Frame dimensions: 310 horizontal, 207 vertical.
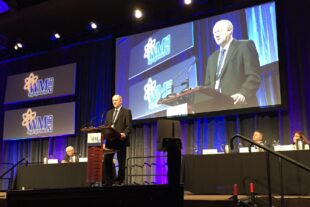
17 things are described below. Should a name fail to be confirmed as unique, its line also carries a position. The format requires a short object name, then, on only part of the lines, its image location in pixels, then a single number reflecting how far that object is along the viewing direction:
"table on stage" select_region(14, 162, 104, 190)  7.10
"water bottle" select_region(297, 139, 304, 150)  5.16
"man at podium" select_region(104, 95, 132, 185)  5.07
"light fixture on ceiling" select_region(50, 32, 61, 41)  9.32
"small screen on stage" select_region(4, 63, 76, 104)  9.77
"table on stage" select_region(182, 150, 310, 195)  4.95
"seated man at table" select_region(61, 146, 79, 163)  7.92
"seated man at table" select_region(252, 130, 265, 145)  6.24
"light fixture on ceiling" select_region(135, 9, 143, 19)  7.91
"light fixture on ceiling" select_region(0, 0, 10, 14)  8.42
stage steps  4.38
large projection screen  6.86
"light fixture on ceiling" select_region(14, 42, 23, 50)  9.80
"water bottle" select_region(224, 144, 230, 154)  5.80
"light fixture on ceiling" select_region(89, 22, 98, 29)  8.60
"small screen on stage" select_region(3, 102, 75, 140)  9.52
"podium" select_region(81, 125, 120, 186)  4.73
